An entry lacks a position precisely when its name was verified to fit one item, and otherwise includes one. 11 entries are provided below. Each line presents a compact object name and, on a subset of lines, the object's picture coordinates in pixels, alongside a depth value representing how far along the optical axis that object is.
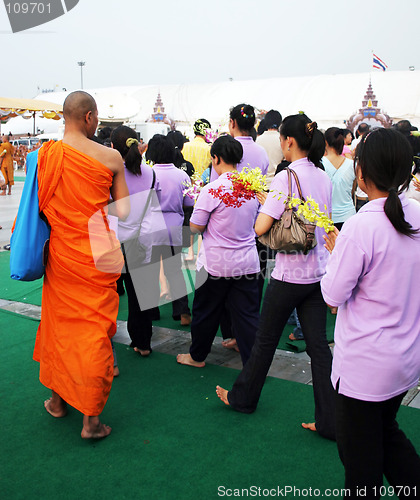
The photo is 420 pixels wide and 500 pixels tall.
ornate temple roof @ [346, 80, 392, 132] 33.91
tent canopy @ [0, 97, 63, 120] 17.06
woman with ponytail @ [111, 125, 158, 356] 3.66
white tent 40.72
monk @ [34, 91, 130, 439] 2.74
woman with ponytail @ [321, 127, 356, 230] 4.80
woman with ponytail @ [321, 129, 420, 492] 1.70
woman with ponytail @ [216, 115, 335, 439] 2.75
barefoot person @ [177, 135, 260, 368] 3.33
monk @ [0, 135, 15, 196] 15.35
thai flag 33.88
